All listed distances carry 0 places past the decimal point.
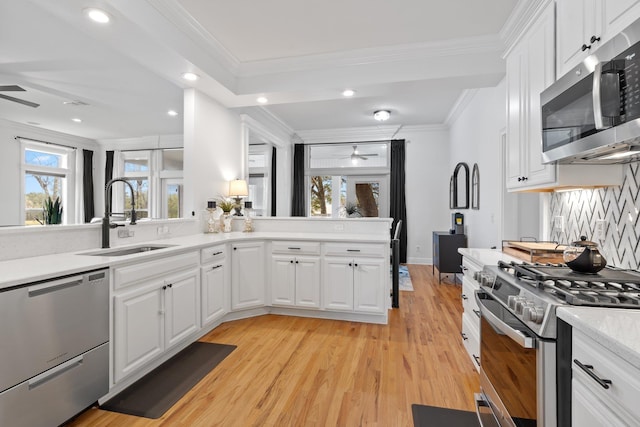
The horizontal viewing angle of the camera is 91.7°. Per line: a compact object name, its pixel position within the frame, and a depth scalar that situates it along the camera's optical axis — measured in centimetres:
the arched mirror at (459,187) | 521
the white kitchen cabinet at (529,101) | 191
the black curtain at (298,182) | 729
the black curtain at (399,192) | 680
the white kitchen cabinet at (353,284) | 321
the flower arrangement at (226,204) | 397
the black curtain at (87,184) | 711
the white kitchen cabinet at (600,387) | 79
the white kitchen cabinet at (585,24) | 129
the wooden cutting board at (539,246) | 195
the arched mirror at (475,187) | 453
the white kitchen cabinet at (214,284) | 285
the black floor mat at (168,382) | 190
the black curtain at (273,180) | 700
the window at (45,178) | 577
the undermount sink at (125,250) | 231
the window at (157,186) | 724
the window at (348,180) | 709
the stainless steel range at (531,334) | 111
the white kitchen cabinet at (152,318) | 196
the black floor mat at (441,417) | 178
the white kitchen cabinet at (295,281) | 336
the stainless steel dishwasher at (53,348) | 141
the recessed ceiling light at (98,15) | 219
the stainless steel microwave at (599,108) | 114
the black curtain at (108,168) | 735
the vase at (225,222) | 394
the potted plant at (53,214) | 329
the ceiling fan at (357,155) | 713
